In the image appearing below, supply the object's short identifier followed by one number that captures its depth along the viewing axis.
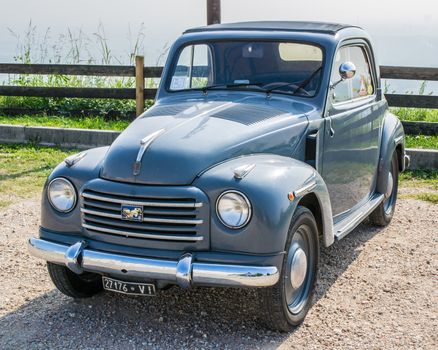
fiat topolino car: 3.84
